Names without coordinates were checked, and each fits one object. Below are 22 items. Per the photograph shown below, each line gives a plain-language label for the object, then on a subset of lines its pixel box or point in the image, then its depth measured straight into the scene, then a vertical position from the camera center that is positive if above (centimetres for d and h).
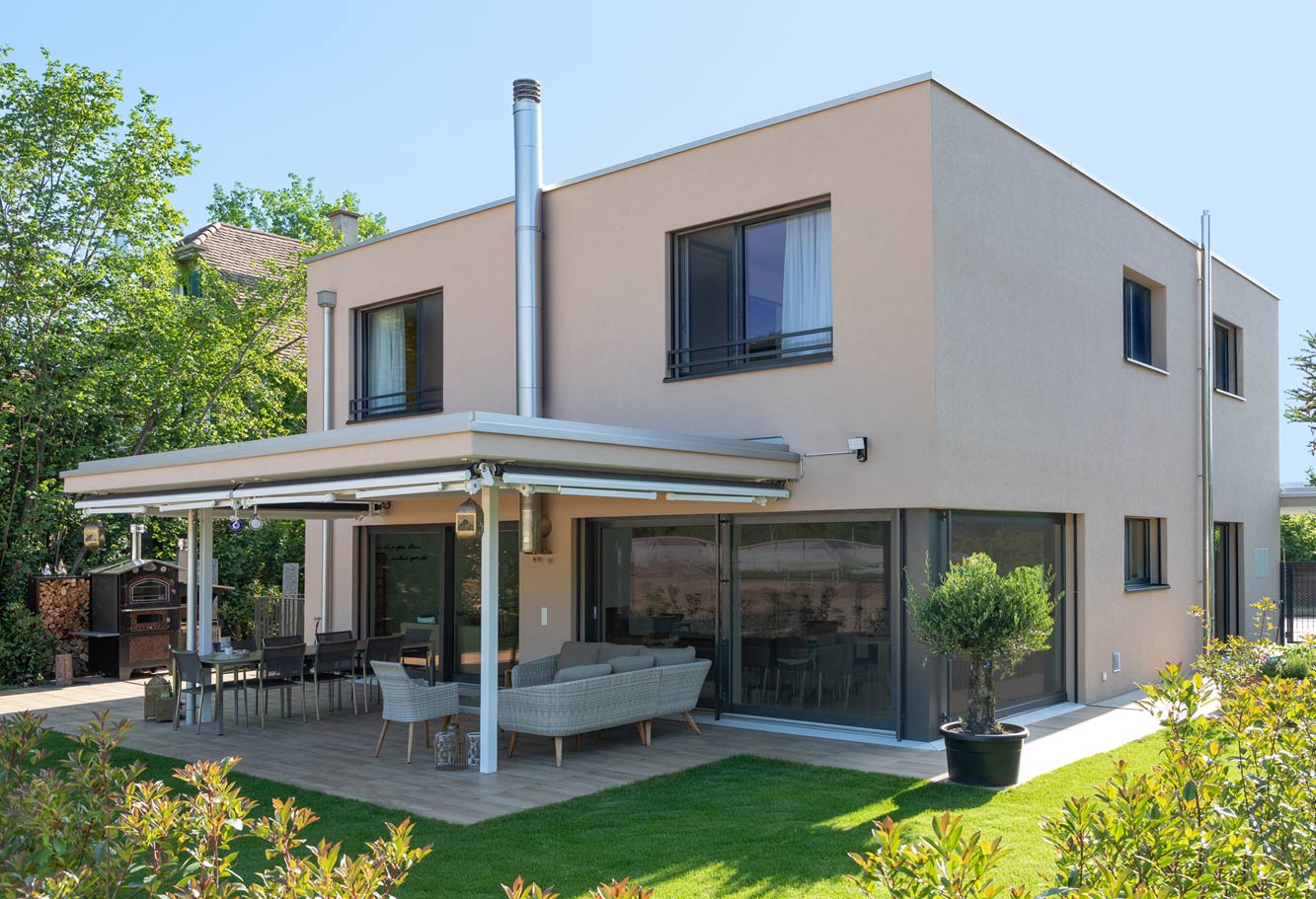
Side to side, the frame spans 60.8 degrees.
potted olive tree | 844 -107
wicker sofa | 956 -177
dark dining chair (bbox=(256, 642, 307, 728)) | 1155 -179
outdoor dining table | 1141 -176
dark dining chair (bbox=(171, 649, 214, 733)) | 1134 -185
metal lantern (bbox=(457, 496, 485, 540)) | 941 -21
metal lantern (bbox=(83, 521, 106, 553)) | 1302 -48
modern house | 1031 +76
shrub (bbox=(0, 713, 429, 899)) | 281 -98
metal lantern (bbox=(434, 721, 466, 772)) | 947 -218
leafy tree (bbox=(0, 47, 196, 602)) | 1614 +329
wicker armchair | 991 -181
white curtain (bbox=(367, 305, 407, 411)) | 1554 +198
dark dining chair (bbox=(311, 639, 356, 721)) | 1195 -178
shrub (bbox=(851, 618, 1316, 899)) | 241 -84
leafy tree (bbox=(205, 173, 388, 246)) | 3378 +878
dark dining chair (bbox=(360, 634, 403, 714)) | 1229 -172
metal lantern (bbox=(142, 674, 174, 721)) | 1210 -223
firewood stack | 1605 -168
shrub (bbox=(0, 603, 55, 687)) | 1545 -215
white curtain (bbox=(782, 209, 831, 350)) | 1119 +221
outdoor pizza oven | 1598 -181
